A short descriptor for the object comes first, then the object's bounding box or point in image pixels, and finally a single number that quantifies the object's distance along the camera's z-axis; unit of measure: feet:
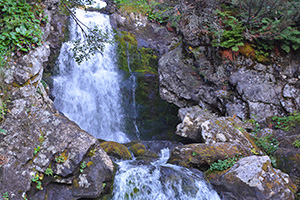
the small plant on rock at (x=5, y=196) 11.39
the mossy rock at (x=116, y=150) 19.79
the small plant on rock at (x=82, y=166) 14.07
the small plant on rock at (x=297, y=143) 18.38
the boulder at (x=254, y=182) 14.32
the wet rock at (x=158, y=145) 27.69
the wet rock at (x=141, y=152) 22.50
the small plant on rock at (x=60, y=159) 13.58
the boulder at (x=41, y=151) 12.45
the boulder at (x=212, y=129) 20.12
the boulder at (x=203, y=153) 17.30
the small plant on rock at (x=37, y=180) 12.61
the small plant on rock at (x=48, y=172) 13.10
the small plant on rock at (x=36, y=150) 13.51
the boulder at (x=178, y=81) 30.40
